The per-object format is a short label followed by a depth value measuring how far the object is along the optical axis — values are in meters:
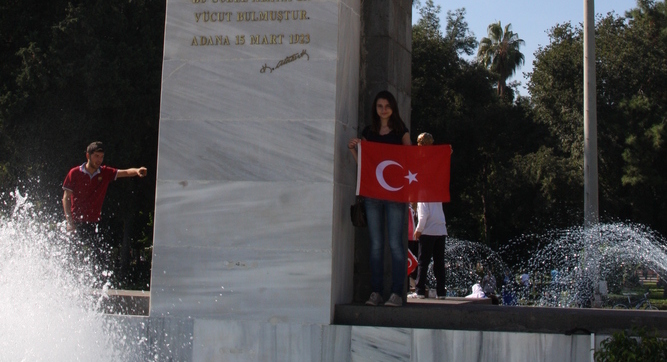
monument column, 7.62
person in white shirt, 9.40
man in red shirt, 9.19
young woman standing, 7.89
